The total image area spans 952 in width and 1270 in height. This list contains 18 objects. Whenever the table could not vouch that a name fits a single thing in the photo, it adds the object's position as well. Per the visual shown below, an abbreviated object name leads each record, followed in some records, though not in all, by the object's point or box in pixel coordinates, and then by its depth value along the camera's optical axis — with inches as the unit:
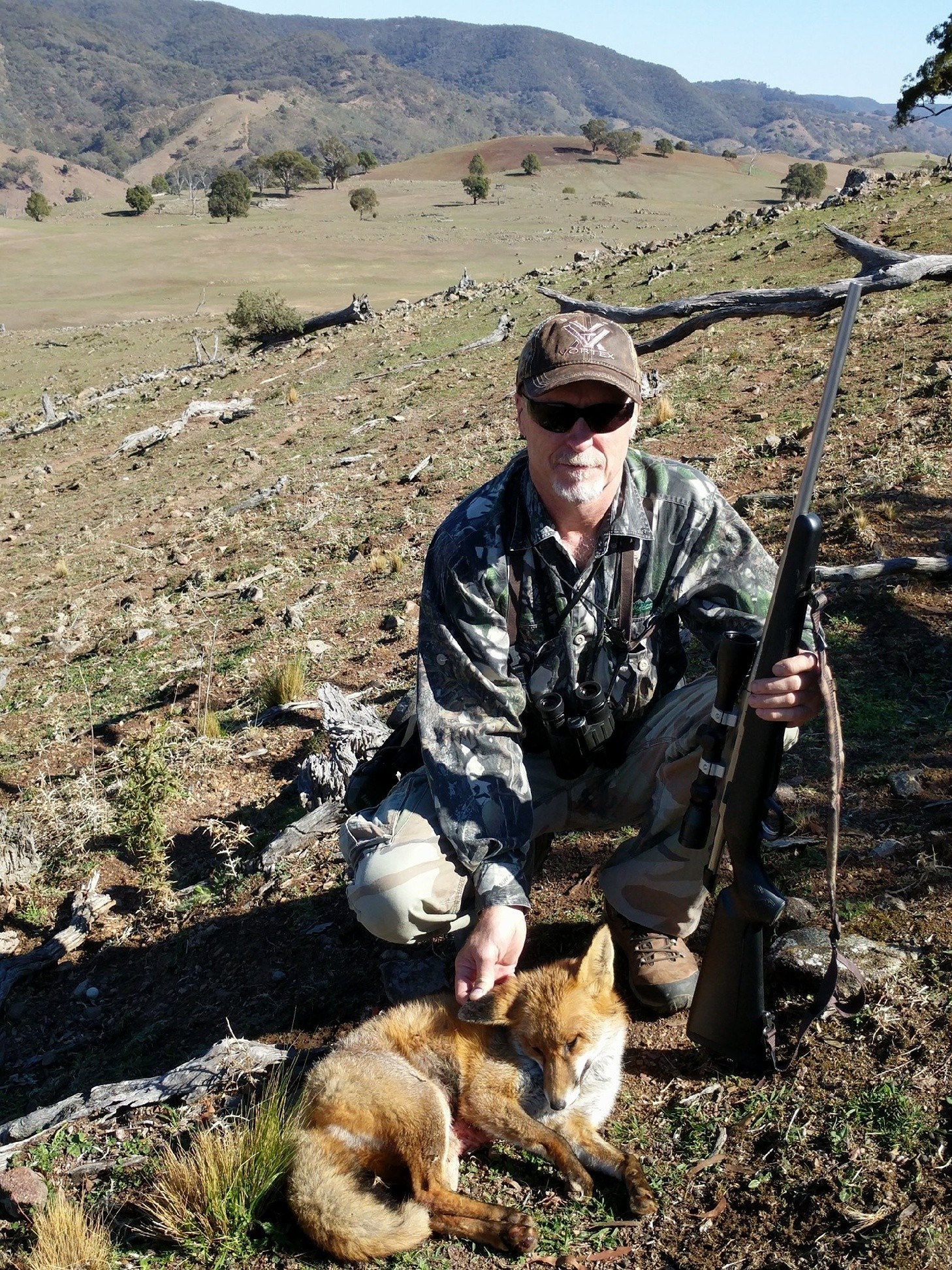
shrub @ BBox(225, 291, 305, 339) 986.1
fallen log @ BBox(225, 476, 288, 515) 469.7
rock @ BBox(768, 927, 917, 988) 120.0
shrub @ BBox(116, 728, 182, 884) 195.3
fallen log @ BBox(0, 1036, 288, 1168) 123.4
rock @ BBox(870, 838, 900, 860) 142.4
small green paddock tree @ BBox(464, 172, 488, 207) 2871.6
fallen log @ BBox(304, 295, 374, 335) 959.0
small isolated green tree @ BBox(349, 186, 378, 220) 2696.9
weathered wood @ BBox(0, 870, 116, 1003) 182.6
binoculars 132.0
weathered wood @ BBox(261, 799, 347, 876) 186.1
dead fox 100.3
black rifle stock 100.0
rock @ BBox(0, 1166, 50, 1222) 110.6
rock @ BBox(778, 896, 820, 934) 133.3
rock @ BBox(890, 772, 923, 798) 155.5
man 121.4
